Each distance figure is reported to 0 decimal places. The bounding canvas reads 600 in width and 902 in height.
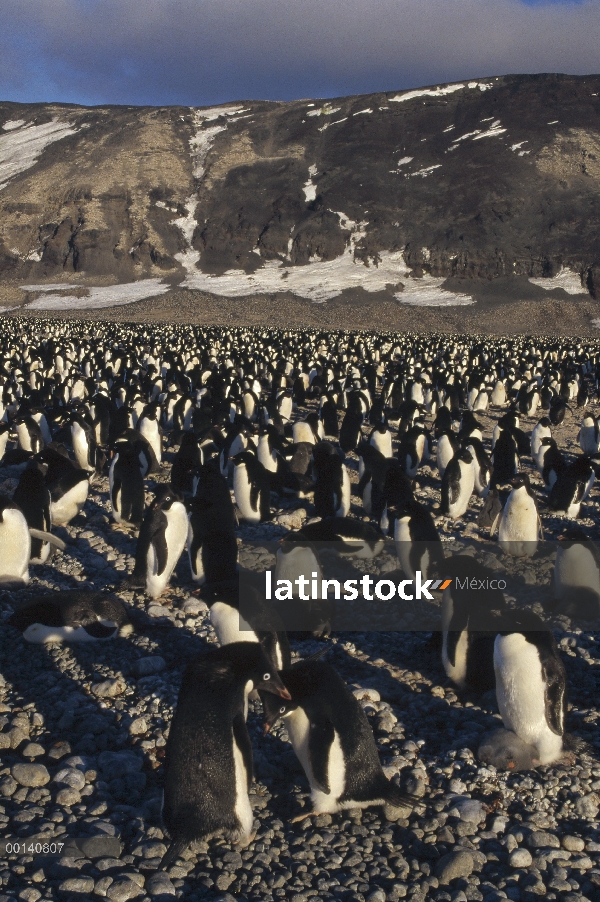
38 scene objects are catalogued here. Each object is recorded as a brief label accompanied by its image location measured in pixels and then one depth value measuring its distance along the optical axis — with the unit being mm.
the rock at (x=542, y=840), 3217
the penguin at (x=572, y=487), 8500
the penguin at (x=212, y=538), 6281
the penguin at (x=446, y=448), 10492
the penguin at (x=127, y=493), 7805
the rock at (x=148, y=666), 4773
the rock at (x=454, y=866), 3023
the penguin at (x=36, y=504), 6719
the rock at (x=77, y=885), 2821
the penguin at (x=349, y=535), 6531
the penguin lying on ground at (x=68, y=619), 5113
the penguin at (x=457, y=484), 8500
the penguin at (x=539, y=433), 11812
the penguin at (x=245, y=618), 4512
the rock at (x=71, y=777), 3500
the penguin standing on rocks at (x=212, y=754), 3145
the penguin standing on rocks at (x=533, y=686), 3898
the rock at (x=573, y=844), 3223
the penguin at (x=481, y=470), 9500
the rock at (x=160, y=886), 2879
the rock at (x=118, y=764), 3639
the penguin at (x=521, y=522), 7320
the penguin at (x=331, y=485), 8430
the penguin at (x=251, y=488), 8242
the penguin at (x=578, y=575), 5855
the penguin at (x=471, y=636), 4555
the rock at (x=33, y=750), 3777
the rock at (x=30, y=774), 3510
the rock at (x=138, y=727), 4043
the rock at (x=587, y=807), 3441
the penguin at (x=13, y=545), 5812
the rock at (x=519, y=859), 3105
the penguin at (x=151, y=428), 11406
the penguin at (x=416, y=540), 6453
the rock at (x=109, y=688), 4441
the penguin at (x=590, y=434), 12461
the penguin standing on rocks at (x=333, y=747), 3428
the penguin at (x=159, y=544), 6059
